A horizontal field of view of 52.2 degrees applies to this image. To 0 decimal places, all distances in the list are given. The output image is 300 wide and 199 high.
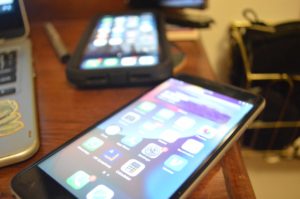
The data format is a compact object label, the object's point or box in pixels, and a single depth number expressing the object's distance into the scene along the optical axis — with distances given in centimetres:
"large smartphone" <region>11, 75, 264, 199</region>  27
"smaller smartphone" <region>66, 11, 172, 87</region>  42
